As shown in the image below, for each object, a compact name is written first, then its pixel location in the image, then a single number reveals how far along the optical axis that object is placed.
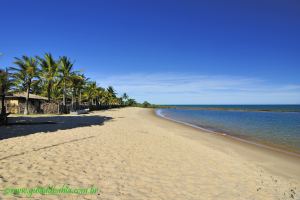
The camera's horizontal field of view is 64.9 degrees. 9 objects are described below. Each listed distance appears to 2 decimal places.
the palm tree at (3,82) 19.39
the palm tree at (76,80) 43.86
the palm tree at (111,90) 104.01
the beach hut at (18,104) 34.81
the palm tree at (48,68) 38.65
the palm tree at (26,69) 34.28
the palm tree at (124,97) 146.64
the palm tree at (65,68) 41.59
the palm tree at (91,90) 70.12
